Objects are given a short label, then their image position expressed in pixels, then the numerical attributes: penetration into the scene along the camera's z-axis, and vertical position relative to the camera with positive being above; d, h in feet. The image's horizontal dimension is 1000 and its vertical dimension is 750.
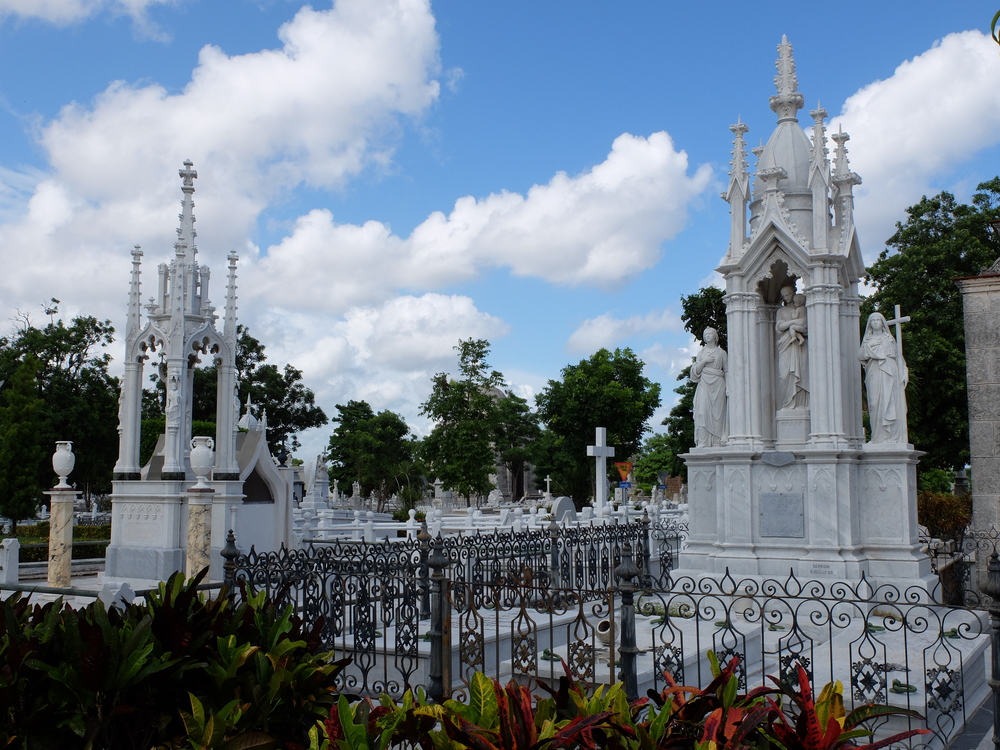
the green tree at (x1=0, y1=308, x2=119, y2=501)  136.98 +13.20
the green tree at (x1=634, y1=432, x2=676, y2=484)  259.60 +1.18
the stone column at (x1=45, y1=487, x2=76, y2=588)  48.98 -4.35
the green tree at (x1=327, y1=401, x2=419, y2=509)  184.96 +1.97
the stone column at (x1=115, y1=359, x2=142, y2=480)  54.39 +3.12
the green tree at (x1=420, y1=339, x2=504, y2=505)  157.28 +7.03
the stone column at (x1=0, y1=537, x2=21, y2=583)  51.26 -5.99
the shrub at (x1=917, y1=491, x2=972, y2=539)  58.90 -3.65
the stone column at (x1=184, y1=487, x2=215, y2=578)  44.68 -3.45
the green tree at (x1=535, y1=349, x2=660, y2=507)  175.22 +11.47
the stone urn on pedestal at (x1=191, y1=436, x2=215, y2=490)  46.19 +0.26
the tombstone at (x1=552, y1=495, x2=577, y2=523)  74.95 -4.22
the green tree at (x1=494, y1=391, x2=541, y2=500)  202.08 +8.39
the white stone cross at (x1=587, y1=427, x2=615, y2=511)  86.15 +0.52
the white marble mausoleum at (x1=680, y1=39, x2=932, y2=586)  39.04 +3.10
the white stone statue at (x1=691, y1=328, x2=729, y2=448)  43.39 +3.56
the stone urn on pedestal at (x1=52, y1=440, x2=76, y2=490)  50.08 +0.10
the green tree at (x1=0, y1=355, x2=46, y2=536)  92.73 +1.24
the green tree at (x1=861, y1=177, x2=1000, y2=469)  82.69 +18.64
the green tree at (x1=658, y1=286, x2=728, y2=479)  116.57 +19.30
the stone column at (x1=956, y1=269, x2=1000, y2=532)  49.44 +4.59
